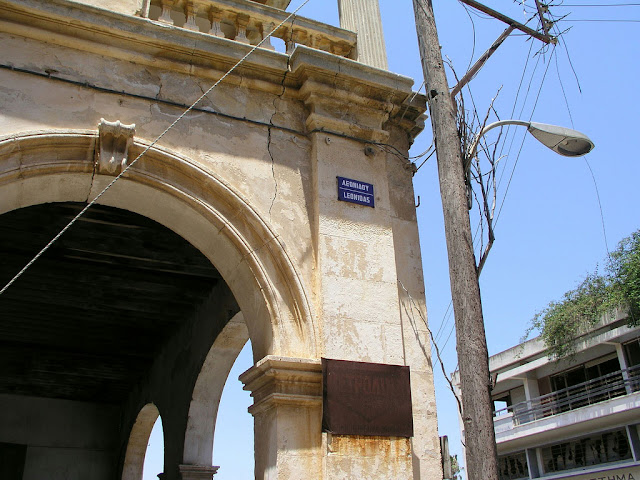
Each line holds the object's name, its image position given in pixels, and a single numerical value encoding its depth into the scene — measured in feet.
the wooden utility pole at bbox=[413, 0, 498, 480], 11.45
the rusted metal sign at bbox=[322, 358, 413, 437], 13.64
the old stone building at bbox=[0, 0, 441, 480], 13.84
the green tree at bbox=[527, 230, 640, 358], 56.18
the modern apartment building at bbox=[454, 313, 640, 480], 56.44
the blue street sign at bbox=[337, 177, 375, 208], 16.19
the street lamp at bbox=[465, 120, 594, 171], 15.78
